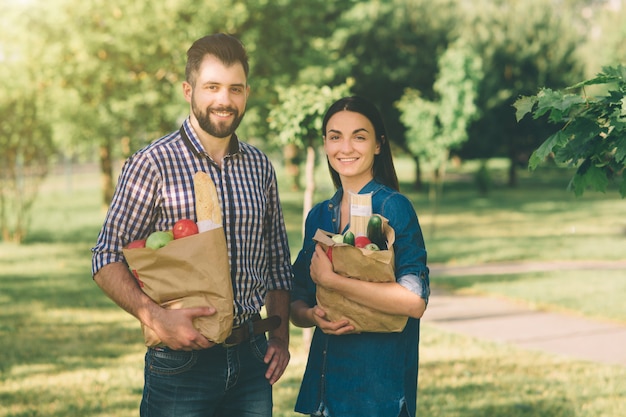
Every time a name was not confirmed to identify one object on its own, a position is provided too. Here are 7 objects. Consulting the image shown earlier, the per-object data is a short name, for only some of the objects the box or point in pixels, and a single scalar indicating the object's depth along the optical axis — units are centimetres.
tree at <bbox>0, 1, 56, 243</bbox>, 1605
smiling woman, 270
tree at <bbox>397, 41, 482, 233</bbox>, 2056
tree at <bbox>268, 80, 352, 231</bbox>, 707
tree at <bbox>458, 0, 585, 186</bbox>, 3189
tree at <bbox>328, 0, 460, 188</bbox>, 2920
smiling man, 264
